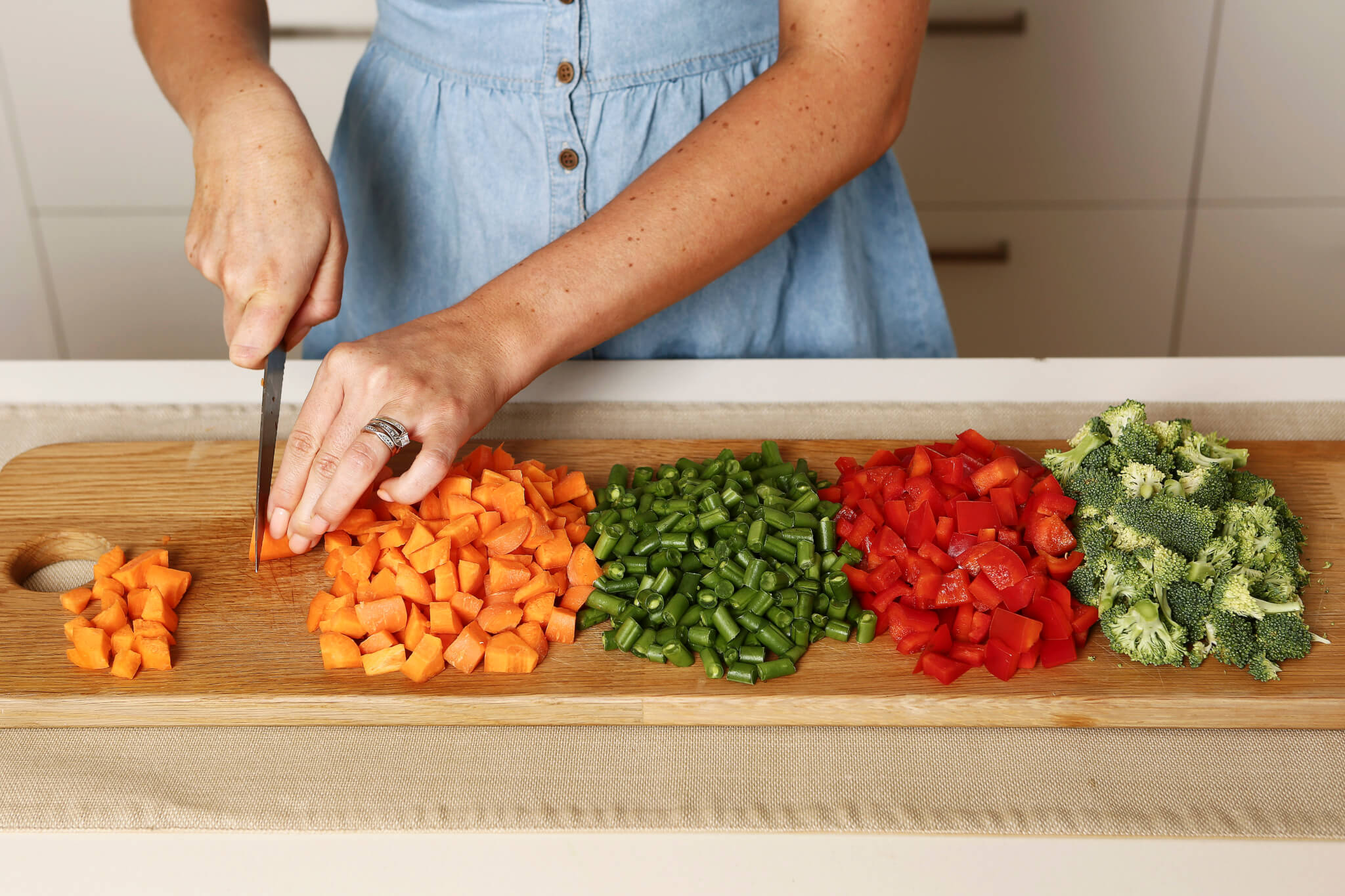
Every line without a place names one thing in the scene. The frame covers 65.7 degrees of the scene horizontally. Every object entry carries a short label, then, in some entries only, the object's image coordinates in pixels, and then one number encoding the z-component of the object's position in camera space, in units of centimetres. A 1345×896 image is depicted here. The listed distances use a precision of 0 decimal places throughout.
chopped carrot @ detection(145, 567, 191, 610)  116
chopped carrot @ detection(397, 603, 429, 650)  108
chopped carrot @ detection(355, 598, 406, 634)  109
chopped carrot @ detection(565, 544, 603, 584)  117
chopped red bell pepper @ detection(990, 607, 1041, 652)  105
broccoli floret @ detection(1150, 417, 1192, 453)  117
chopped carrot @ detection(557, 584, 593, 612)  115
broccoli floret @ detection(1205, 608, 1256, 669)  104
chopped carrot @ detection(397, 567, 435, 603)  111
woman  119
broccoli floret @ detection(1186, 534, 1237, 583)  106
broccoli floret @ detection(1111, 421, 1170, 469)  113
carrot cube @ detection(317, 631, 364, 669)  108
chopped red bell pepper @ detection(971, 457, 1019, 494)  119
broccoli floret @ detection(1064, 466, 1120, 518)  112
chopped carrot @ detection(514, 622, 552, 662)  110
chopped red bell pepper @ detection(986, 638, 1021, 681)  104
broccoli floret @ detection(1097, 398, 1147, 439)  118
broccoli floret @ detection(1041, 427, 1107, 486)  119
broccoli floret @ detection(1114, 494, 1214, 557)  106
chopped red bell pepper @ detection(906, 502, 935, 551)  114
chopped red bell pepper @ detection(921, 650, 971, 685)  104
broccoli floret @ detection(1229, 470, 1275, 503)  117
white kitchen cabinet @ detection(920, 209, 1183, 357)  314
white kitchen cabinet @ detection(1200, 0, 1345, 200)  287
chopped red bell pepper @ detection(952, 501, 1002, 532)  114
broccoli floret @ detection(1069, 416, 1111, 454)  119
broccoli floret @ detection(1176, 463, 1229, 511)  111
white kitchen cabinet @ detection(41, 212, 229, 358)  316
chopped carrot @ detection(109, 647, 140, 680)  108
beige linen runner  96
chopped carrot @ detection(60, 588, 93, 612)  117
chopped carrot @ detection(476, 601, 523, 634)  110
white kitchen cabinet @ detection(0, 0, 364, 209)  295
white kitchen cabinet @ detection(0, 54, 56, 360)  310
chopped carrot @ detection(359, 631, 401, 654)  108
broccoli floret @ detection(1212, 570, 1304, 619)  102
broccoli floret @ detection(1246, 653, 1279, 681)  104
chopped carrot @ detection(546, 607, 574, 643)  111
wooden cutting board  103
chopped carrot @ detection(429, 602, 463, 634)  109
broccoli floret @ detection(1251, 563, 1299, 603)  106
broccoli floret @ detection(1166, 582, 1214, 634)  105
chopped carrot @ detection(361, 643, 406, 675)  107
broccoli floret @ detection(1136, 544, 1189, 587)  105
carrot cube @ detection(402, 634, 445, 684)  106
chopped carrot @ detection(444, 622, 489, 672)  108
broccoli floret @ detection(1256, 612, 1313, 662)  104
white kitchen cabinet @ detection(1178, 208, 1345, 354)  310
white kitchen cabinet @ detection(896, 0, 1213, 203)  289
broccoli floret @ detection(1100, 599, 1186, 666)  104
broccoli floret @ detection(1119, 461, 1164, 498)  110
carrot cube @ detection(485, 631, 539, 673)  107
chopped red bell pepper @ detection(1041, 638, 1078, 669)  106
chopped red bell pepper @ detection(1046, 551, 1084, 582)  111
